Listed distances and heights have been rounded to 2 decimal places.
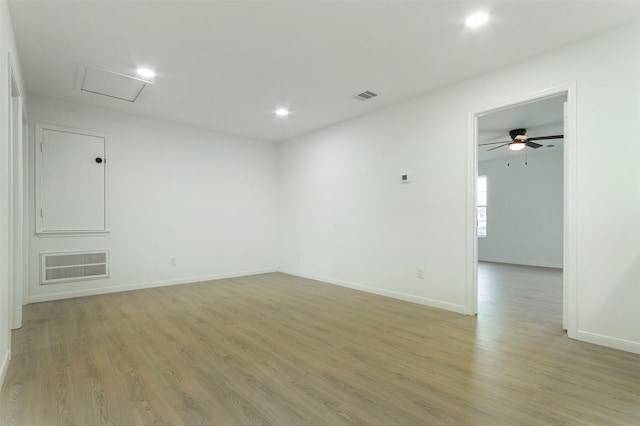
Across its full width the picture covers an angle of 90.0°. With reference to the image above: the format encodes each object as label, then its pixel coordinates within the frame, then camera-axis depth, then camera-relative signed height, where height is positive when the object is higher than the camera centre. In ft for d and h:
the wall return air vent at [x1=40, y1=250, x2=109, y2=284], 13.78 -2.41
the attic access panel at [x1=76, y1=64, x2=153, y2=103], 11.32 +4.94
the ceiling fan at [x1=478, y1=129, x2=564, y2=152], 17.93 +4.09
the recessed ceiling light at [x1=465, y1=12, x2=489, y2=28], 8.14 +5.03
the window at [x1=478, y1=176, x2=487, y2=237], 28.95 +0.72
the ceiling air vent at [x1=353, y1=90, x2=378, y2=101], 13.21 +4.94
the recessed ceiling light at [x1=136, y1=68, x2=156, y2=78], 11.12 +4.96
